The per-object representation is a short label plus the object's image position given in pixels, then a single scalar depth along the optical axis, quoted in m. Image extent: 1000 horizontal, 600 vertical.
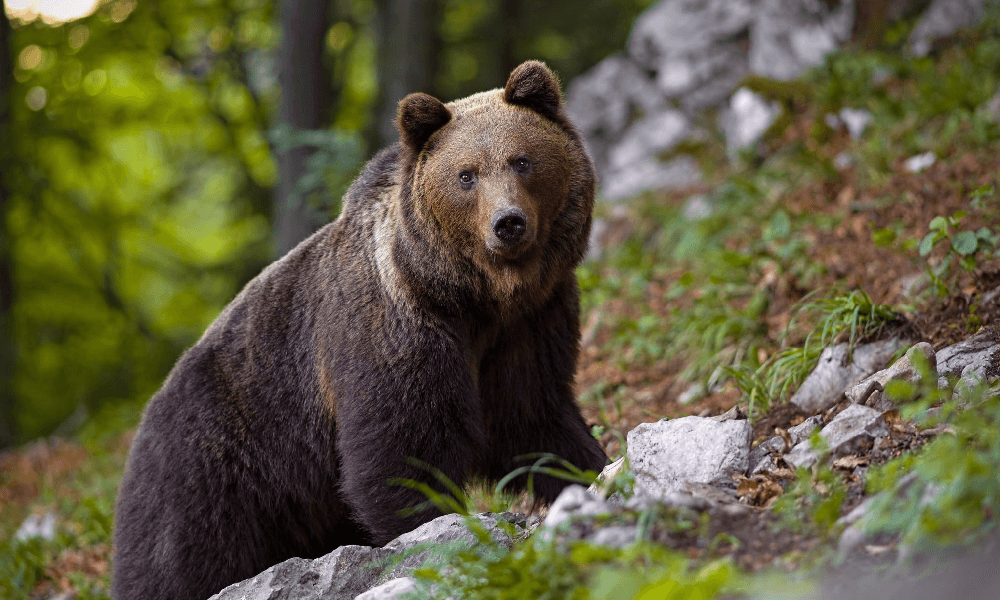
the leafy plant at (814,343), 9.55
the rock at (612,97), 23.59
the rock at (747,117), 18.27
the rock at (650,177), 20.52
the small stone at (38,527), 15.17
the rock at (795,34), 18.89
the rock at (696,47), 21.53
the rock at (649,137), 21.95
